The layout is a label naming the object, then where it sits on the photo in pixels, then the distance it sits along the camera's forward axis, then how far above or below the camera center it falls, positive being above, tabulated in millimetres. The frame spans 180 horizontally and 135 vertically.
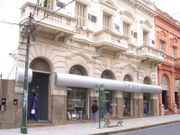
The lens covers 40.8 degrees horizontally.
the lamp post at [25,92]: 12578 +135
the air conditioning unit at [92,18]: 19547 +6240
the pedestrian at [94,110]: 18234 -1170
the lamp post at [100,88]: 15703 +413
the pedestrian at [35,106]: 15895 -757
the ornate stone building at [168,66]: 27875 +3377
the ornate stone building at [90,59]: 16109 +2858
